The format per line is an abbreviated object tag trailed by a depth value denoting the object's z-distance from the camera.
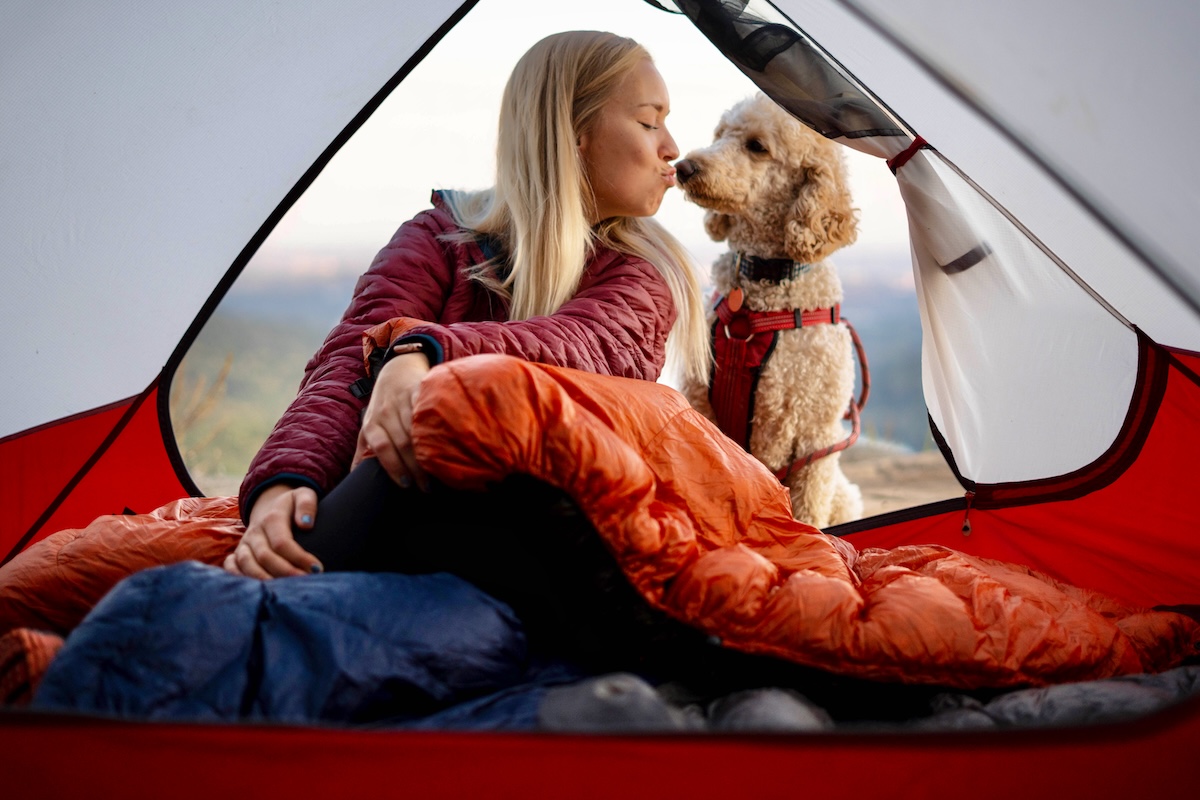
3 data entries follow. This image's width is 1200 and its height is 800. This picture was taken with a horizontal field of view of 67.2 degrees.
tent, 1.15
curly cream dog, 1.93
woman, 1.19
